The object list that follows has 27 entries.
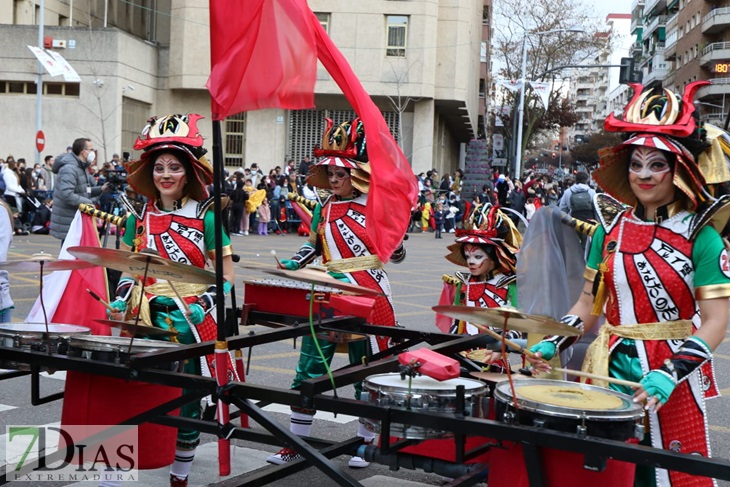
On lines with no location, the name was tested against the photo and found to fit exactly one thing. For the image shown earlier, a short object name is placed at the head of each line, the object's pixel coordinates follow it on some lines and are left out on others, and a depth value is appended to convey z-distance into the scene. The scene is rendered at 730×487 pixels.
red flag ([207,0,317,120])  3.54
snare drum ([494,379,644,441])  3.07
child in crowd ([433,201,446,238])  28.88
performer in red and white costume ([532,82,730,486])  3.72
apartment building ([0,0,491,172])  33.09
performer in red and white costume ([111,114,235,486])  4.90
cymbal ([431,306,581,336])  3.27
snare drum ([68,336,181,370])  3.84
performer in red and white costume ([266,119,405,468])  5.89
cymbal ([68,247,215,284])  3.91
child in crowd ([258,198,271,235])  24.69
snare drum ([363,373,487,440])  3.40
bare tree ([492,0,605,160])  51.56
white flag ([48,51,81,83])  27.47
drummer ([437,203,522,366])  6.10
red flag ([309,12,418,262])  4.07
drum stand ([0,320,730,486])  2.94
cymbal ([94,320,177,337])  4.16
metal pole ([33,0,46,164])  29.23
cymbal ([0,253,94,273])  4.20
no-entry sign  26.86
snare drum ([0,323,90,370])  4.00
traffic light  31.92
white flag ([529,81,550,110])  40.72
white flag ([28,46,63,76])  27.07
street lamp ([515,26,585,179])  43.94
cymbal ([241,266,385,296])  3.62
